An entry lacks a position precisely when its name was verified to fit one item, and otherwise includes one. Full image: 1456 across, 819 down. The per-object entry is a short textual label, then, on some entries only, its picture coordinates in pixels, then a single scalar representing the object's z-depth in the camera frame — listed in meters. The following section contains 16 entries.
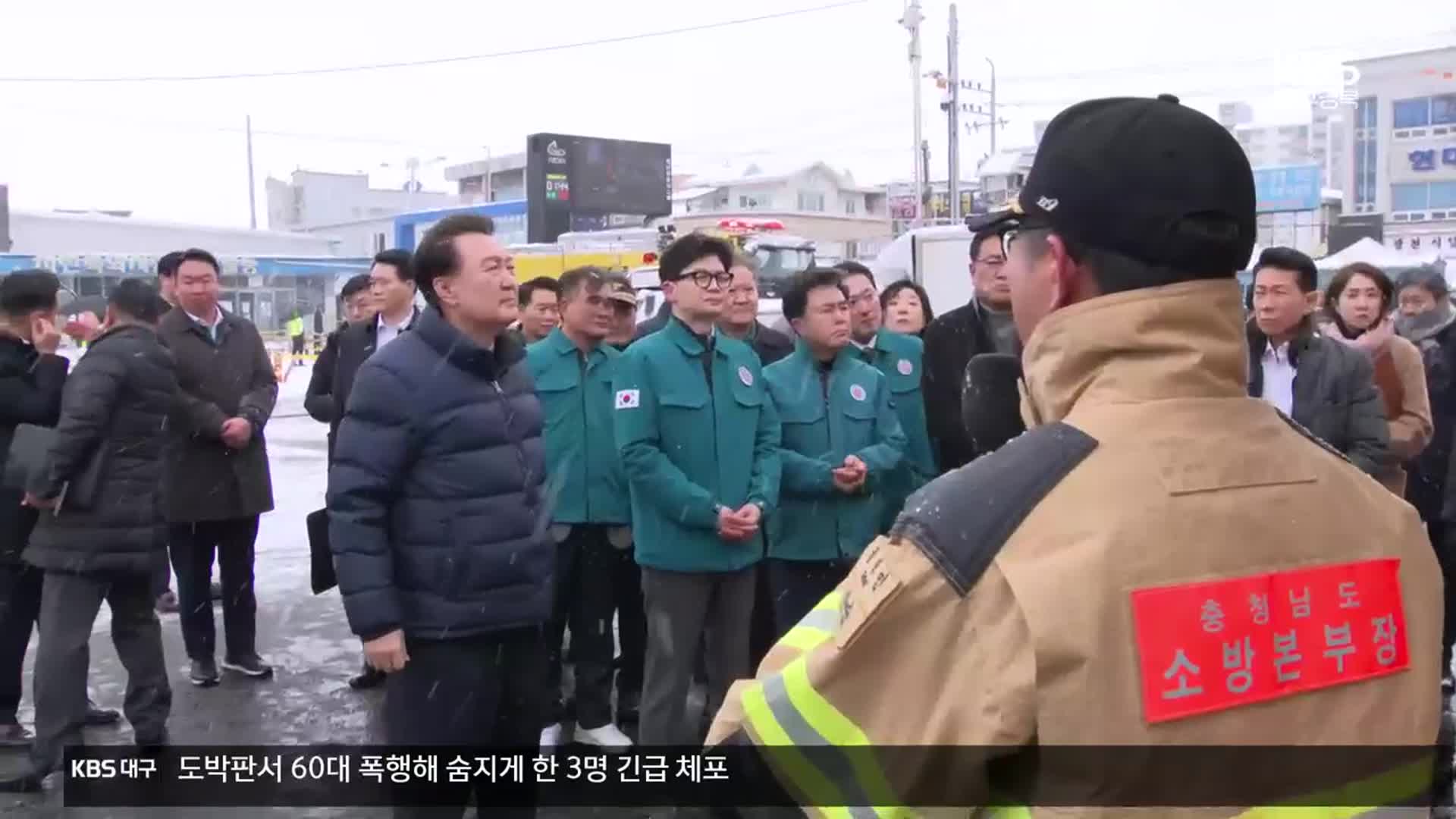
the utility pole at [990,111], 37.49
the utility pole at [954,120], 31.91
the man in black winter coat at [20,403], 5.08
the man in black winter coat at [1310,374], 4.76
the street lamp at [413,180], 75.19
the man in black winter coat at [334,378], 6.22
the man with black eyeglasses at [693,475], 4.41
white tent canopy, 22.44
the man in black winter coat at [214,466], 6.02
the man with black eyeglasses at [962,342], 4.62
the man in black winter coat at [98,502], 4.71
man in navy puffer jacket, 3.30
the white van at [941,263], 16.75
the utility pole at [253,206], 69.37
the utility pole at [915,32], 30.34
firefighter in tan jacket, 1.19
